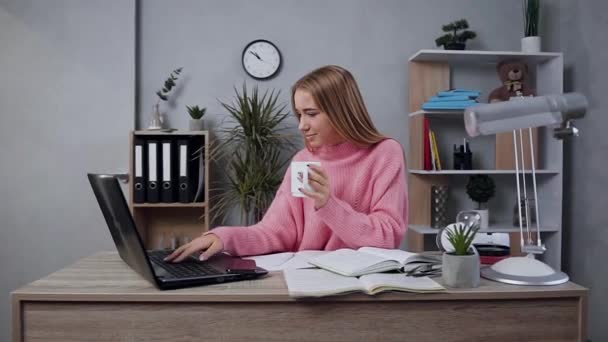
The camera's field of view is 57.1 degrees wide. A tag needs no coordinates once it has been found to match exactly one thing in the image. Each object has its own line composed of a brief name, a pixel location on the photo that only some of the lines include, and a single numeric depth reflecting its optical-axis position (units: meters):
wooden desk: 1.10
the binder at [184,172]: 3.06
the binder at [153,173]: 3.05
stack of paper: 3.21
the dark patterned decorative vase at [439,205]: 3.37
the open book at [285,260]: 1.37
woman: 1.64
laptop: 1.10
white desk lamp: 1.13
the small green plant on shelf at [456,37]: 3.38
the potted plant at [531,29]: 3.37
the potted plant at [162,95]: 3.22
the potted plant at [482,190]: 3.34
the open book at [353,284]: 1.09
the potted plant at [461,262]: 1.16
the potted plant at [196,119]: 3.25
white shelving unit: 3.31
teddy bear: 3.37
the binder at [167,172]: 3.05
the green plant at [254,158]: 3.13
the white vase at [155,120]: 3.21
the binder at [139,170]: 3.04
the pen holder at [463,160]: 3.41
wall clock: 3.48
